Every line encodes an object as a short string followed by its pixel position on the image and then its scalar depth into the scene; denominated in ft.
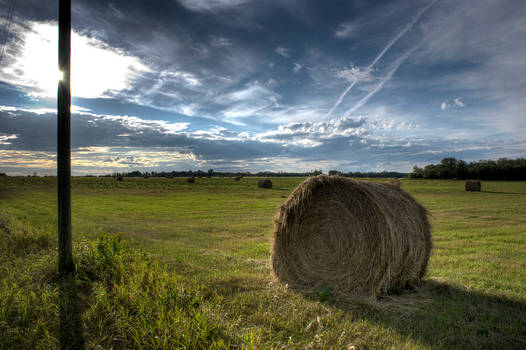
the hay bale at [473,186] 144.36
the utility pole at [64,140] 20.75
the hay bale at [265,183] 161.38
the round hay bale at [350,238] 19.07
